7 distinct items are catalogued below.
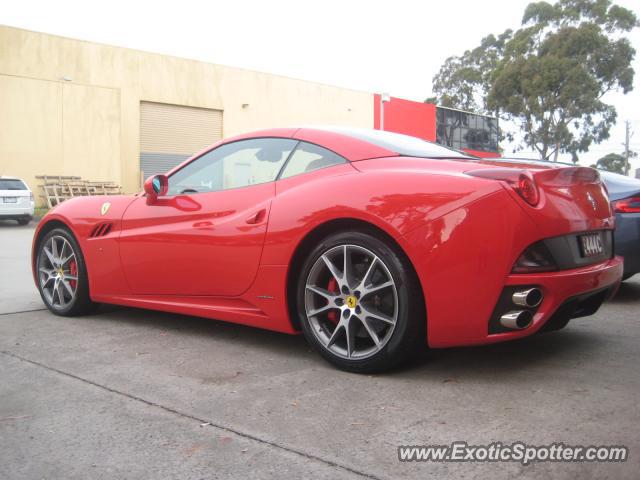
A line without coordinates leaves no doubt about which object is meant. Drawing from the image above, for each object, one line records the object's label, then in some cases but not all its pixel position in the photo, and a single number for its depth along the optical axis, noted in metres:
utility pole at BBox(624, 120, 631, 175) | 64.91
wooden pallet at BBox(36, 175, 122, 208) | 23.38
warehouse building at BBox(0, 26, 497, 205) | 23.12
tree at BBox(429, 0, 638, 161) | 36.75
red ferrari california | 2.92
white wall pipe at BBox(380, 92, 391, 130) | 27.48
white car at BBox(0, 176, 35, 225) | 18.17
